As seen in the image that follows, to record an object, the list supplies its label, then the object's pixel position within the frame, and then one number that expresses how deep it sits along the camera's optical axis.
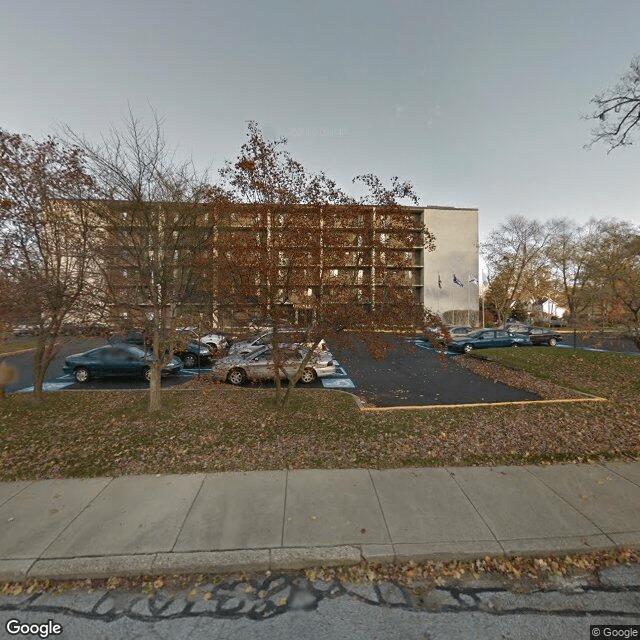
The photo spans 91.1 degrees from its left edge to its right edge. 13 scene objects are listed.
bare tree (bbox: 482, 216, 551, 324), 40.97
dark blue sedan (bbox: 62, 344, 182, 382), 11.32
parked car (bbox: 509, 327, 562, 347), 22.54
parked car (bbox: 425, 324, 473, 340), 22.15
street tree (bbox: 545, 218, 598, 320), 38.75
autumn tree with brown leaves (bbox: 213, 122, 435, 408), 5.64
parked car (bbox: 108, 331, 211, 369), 12.11
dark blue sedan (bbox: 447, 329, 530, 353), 19.64
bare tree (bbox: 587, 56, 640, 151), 10.24
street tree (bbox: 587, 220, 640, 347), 12.00
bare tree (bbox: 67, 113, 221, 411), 6.24
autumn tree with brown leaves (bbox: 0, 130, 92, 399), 6.30
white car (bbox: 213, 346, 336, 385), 10.57
